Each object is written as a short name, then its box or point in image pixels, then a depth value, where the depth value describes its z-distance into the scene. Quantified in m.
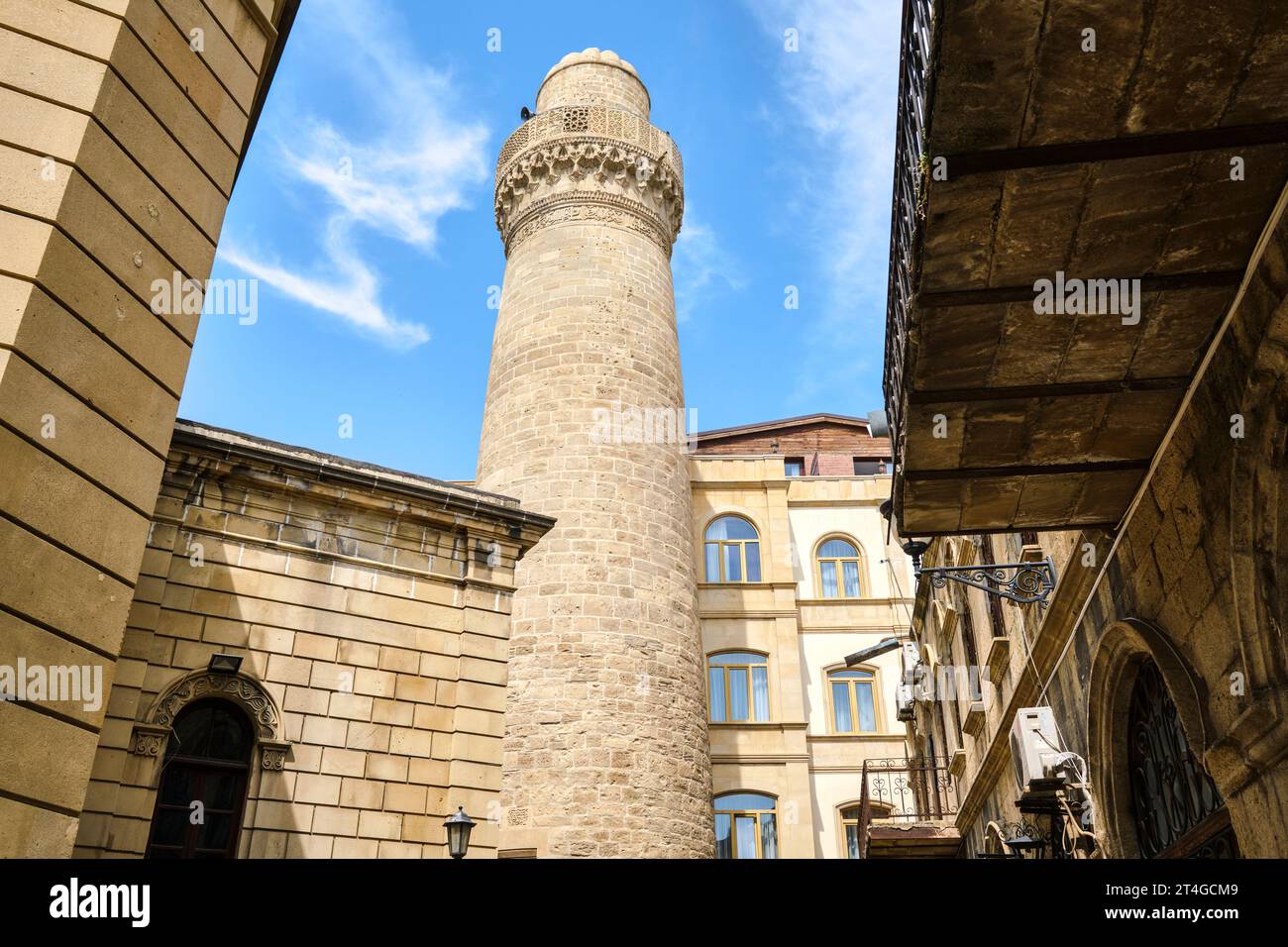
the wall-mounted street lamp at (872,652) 22.34
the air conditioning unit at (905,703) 19.08
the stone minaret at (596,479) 16.77
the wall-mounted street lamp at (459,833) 9.41
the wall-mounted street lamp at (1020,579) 9.66
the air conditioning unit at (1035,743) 8.73
